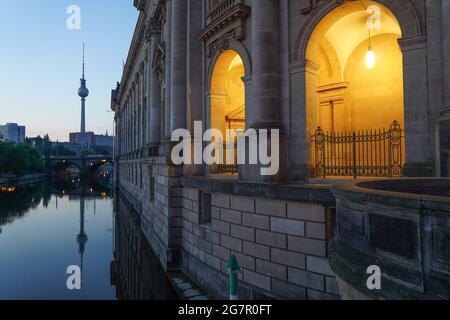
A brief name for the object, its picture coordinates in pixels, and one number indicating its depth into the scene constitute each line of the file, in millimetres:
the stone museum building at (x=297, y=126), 7137
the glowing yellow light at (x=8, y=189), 57575
